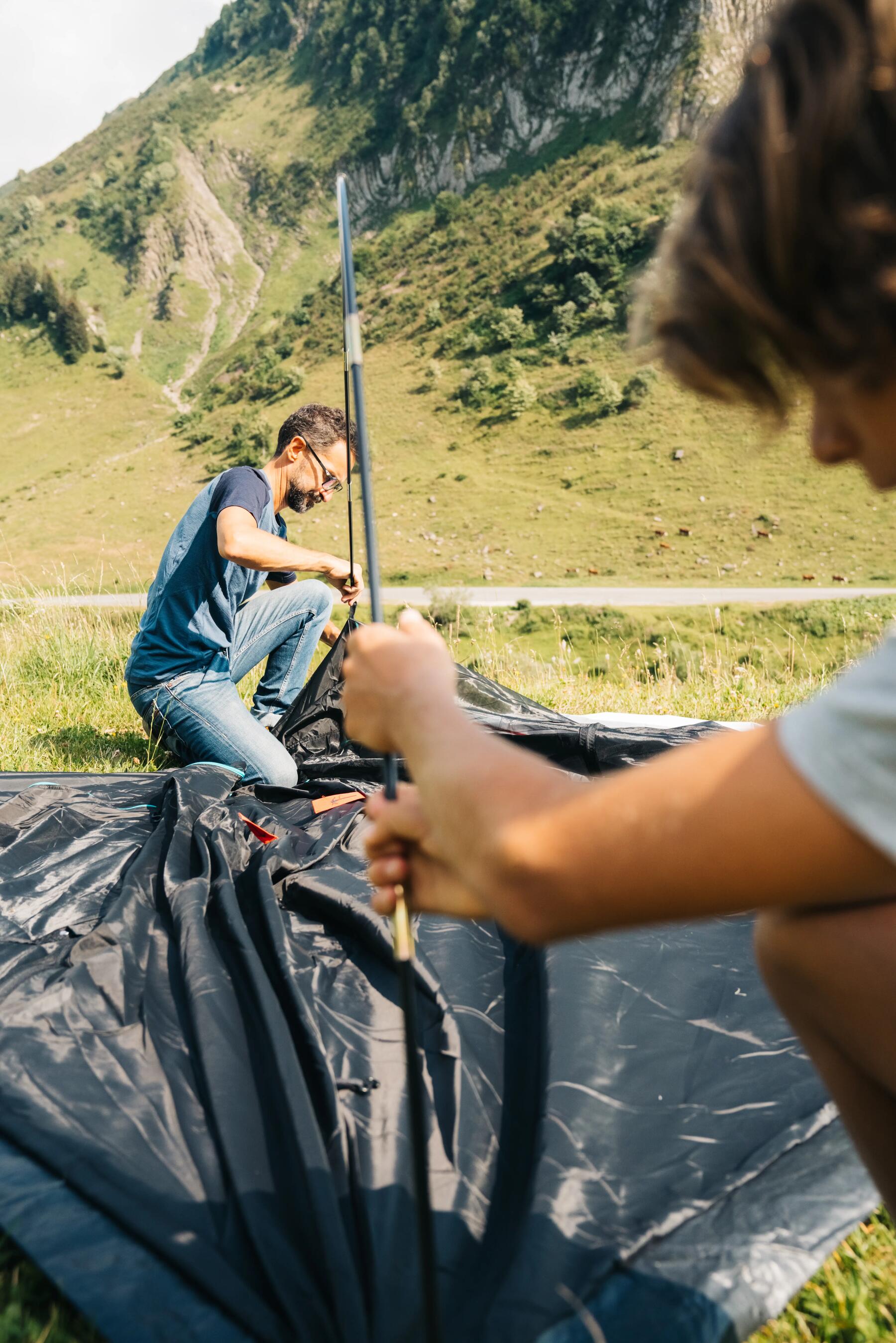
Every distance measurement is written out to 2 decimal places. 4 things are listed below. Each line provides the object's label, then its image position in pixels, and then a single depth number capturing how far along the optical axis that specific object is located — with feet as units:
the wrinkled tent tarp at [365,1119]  3.81
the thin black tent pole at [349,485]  6.70
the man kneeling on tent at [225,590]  10.49
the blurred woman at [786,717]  2.01
